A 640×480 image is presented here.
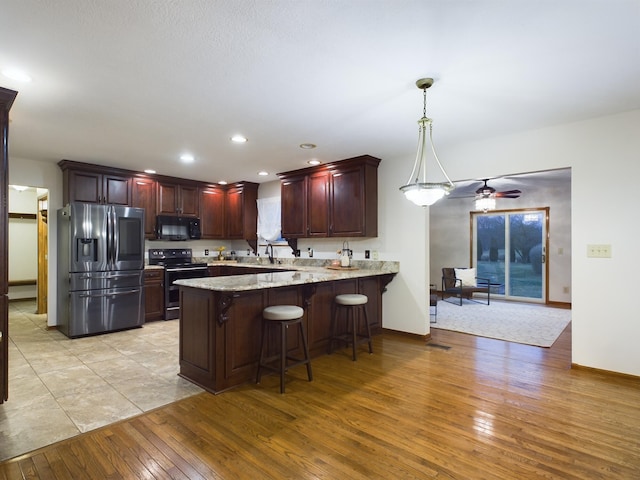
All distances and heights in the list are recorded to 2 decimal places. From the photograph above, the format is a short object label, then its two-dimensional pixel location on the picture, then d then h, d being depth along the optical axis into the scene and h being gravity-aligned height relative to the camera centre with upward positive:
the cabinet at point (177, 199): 5.77 +0.71
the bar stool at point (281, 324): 2.89 -0.75
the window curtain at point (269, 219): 6.20 +0.39
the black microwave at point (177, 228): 5.72 +0.22
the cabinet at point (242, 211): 6.42 +0.54
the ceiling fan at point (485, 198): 5.60 +0.67
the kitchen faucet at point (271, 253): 6.14 -0.23
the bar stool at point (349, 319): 3.73 -0.92
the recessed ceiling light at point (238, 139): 3.75 +1.12
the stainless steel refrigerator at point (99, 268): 4.46 -0.37
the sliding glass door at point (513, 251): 7.24 -0.28
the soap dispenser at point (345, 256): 4.82 -0.23
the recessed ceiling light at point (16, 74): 2.29 +1.13
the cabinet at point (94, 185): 4.78 +0.81
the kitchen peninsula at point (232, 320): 2.86 -0.72
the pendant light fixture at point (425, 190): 2.69 +0.39
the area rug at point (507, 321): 4.66 -1.31
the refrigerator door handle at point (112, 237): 4.75 +0.05
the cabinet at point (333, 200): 4.59 +0.56
